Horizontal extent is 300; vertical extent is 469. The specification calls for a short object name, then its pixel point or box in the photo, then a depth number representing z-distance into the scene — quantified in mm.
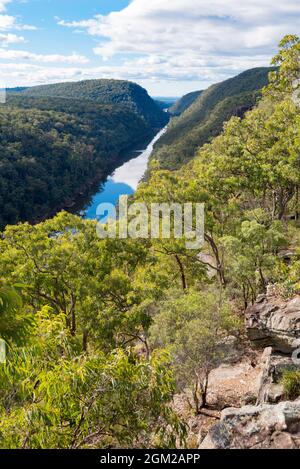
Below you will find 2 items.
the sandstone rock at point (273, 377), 9702
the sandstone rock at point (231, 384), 13477
